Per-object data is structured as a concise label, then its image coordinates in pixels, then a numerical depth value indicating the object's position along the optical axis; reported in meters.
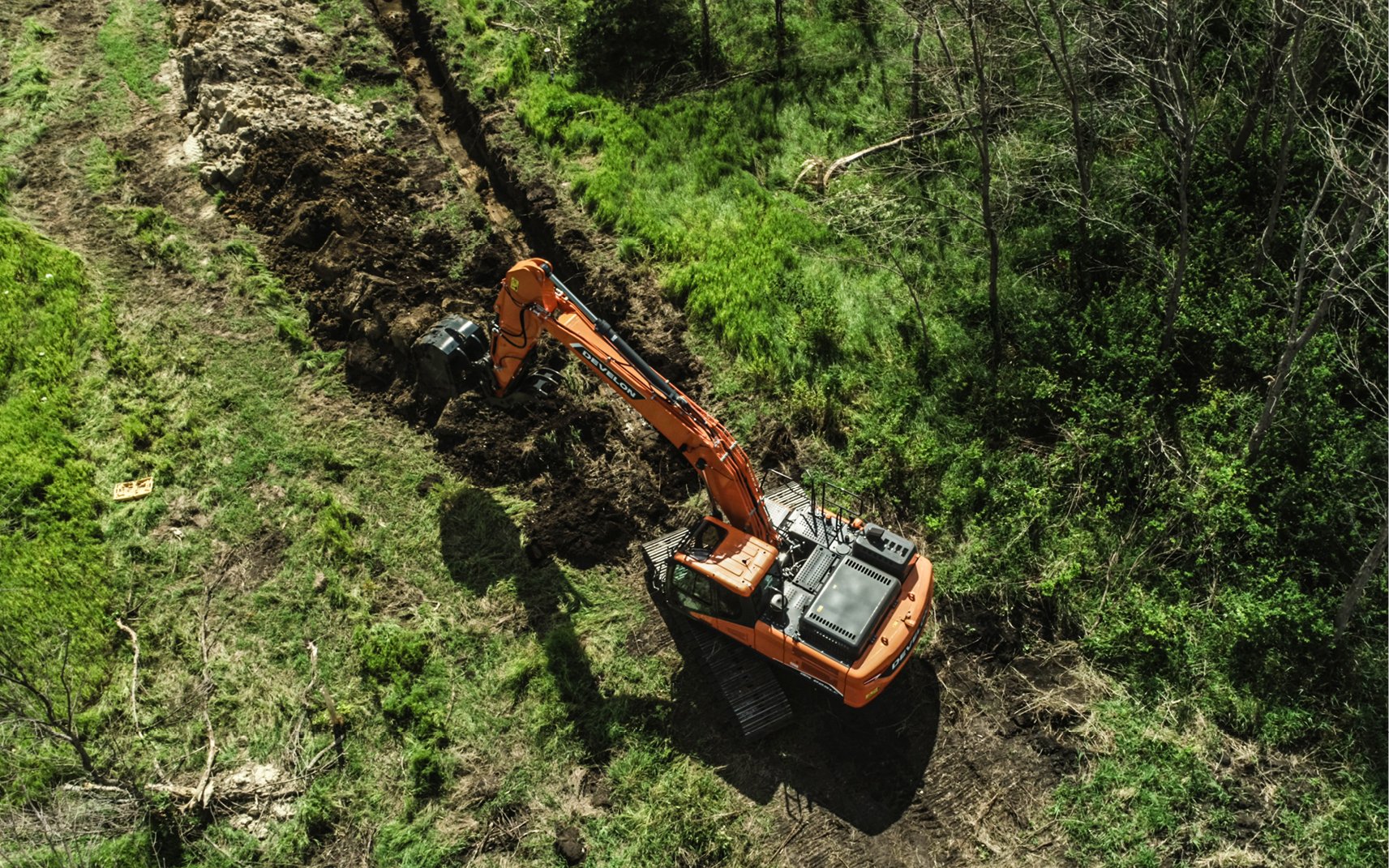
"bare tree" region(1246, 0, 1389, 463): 11.45
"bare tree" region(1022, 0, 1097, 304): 14.62
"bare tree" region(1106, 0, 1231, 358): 13.02
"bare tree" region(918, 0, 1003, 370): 13.59
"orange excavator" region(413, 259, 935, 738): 11.13
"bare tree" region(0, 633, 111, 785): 11.08
